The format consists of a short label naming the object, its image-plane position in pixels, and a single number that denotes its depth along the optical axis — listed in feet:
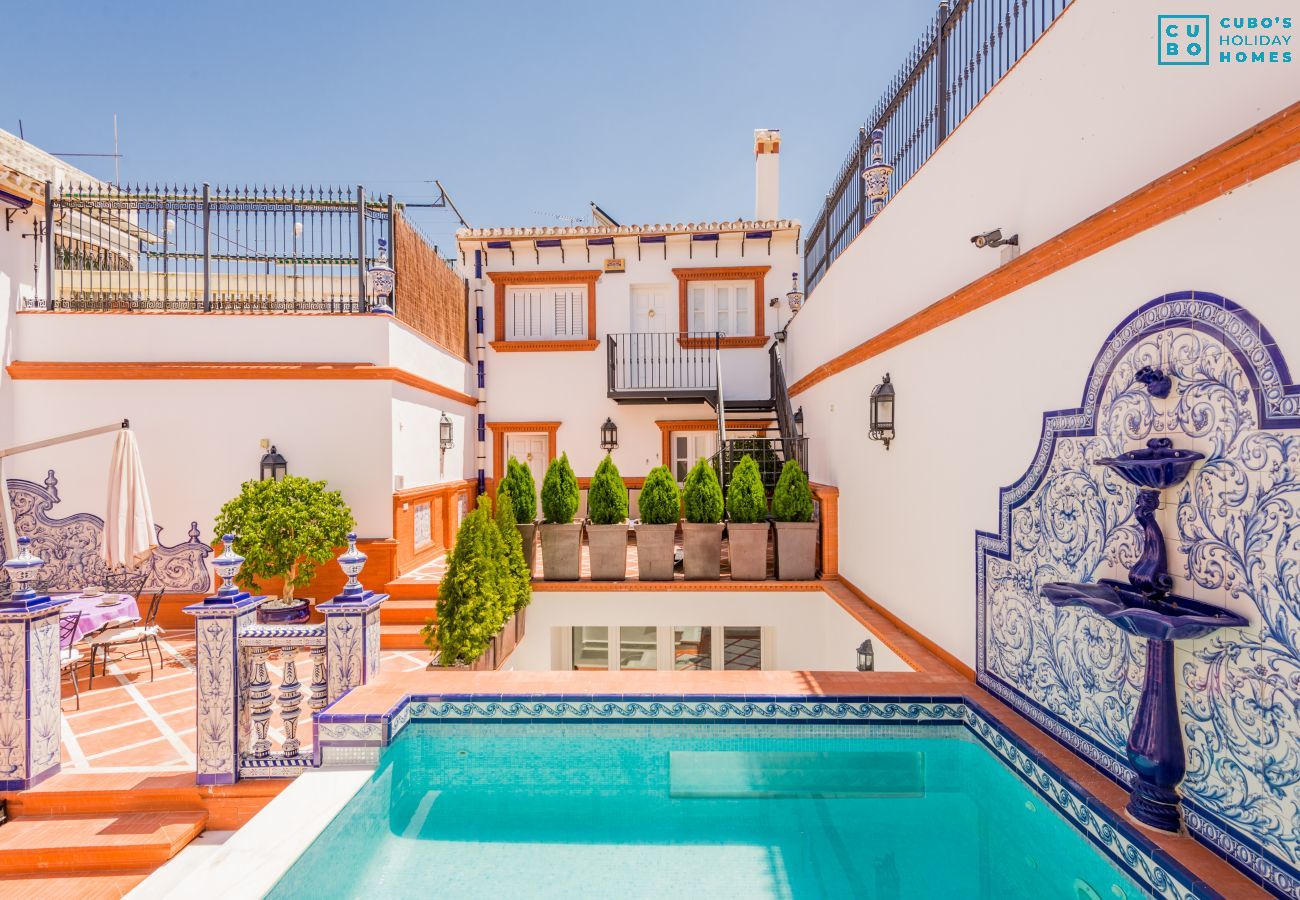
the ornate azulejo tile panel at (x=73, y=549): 24.59
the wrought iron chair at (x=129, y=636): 18.31
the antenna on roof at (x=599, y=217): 43.27
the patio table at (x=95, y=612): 17.74
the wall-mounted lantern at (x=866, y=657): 16.26
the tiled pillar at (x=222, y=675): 11.82
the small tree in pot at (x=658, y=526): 22.79
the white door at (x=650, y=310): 38.81
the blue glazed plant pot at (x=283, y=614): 22.44
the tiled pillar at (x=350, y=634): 12.56
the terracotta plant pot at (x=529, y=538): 23.04
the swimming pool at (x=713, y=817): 9.19
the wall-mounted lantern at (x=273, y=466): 24.49
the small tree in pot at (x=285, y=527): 21.59
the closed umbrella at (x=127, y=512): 18.25
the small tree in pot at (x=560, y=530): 22.88
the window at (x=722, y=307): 38.50
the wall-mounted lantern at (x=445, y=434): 31.76
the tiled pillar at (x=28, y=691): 12.21
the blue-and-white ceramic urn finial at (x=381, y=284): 25.80
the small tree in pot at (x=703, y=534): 22.97
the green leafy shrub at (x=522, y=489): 22.85
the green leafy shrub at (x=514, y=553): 20.10
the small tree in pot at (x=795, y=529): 23.17
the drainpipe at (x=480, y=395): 38.42
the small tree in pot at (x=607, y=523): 22.84
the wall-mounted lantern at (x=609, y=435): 37.42
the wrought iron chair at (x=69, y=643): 16.60
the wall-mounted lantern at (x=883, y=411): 17.56
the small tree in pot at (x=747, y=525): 22.84
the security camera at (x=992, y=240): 11.60
